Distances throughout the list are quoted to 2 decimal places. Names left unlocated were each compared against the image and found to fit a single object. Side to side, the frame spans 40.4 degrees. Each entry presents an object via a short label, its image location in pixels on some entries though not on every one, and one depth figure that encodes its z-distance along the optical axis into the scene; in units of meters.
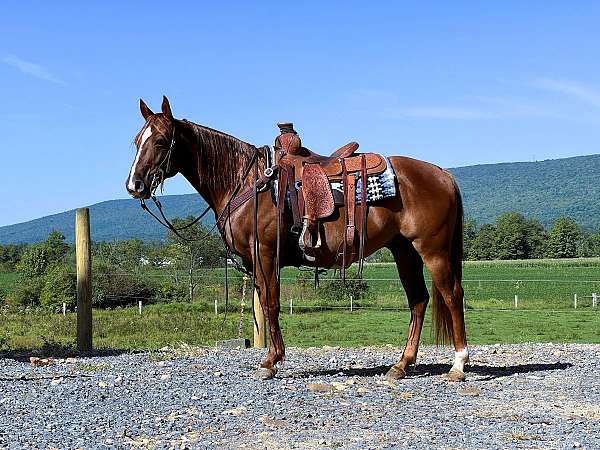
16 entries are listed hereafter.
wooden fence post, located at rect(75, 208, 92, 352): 10.97
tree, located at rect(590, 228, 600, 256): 100.50
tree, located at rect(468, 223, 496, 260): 90.44
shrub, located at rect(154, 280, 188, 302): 33.38
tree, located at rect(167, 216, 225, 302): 34.16
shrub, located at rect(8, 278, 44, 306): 33.62
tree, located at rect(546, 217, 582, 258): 92.75
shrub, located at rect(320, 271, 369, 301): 35.19
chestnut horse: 7.66
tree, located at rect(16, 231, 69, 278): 38.31
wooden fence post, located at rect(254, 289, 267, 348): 10.92
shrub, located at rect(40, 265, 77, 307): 31.70
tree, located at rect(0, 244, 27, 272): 53.66
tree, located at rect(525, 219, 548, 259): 92.79
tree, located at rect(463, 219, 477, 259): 90.11
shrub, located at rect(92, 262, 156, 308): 31.09
